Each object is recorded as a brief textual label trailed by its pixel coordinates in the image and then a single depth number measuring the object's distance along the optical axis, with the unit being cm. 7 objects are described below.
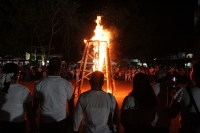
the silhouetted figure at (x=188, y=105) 290
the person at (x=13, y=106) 315
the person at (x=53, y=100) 335
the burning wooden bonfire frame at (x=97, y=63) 945
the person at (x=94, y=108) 291
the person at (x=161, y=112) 383
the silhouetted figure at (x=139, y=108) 306
